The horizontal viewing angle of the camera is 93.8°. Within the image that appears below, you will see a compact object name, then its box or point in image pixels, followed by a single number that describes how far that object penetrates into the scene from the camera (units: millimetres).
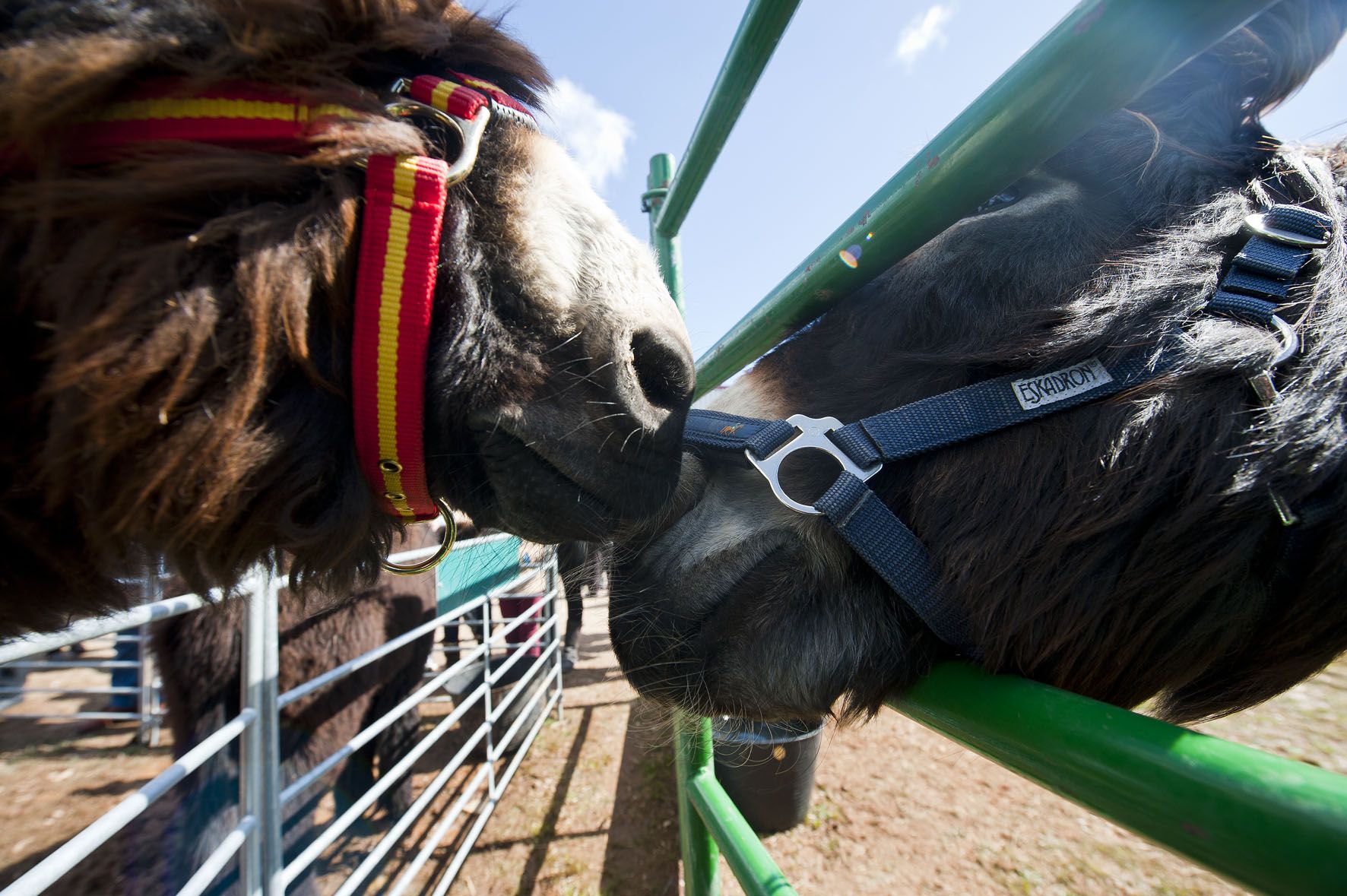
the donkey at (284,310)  250
